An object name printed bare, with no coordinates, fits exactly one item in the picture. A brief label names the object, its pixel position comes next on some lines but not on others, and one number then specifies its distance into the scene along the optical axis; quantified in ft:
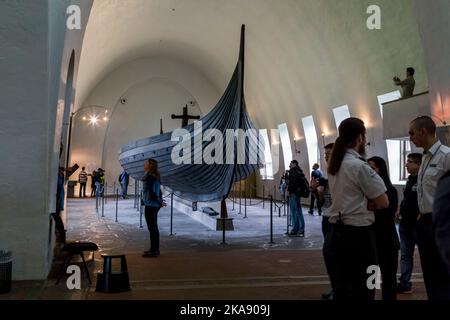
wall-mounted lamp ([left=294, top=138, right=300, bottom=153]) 70.33
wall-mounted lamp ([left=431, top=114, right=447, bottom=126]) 25.95
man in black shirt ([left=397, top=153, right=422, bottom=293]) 15.75
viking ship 40.32
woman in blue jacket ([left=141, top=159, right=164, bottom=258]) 24.31
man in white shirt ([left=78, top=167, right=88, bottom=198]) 80.59
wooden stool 17.74
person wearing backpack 32.27
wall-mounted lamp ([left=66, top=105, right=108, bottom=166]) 86.74
